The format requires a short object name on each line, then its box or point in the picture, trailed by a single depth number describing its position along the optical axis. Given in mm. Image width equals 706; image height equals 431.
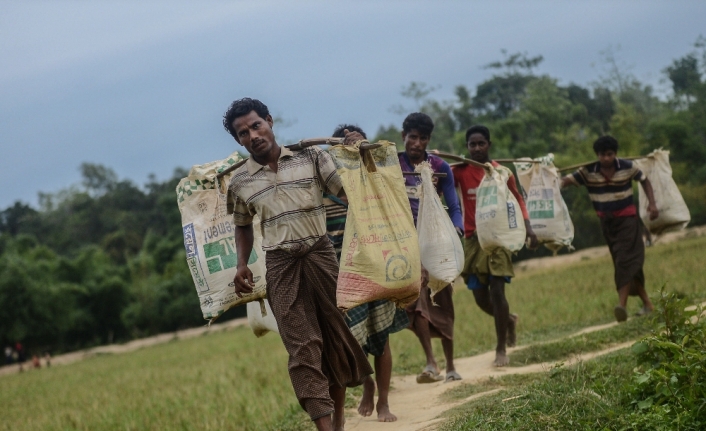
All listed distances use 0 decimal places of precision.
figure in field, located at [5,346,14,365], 33797
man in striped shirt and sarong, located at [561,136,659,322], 8383
